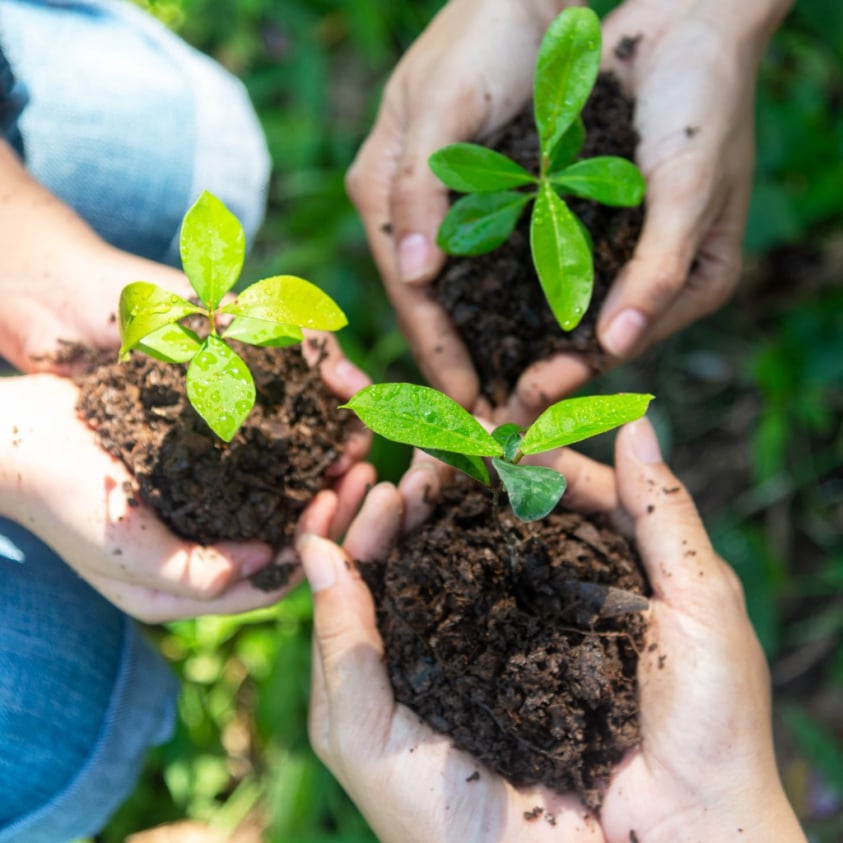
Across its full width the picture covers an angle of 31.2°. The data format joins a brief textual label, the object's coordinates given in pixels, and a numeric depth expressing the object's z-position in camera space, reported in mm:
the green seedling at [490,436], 431
